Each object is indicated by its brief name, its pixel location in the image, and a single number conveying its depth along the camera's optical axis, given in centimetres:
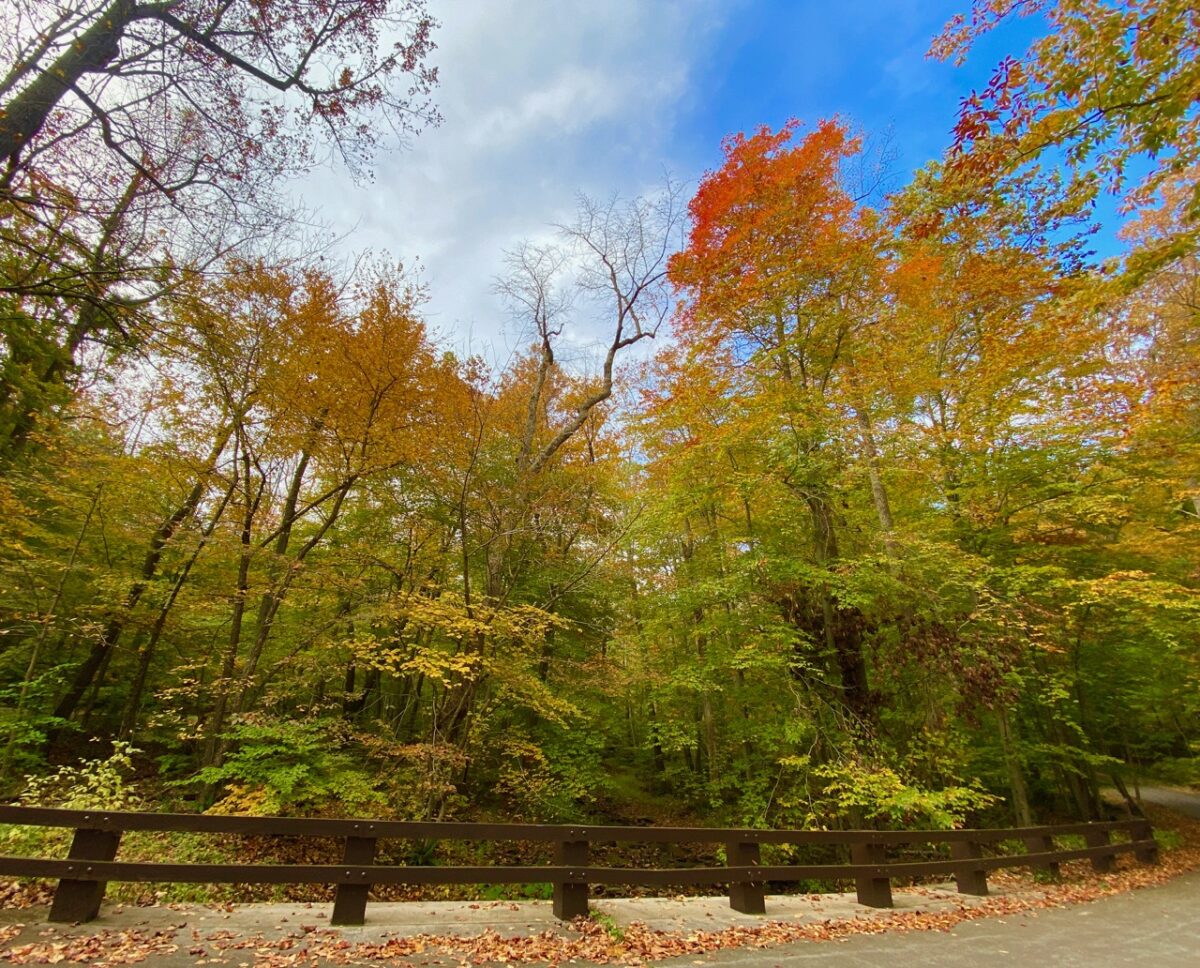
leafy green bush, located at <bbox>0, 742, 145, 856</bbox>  526
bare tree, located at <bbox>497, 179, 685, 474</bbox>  1124
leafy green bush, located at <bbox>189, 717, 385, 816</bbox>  715
